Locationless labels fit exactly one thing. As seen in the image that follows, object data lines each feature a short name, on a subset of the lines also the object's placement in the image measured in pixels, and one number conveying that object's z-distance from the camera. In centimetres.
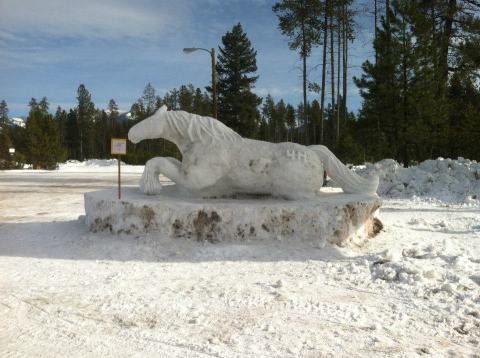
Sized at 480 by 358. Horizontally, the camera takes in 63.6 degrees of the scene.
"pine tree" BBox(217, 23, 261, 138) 2266
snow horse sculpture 530
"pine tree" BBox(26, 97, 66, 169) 2530
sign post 569
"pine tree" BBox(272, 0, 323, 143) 1355
